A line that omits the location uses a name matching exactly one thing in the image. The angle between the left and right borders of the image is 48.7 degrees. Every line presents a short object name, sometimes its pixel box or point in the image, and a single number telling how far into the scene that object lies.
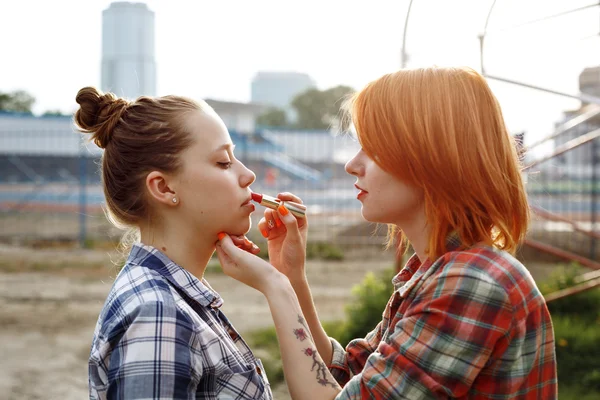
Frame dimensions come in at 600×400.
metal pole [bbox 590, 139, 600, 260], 9.40
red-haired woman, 1.34
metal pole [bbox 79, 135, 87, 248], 11.24
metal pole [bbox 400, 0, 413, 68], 2.94
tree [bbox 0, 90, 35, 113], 22.33
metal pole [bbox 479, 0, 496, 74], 3.14
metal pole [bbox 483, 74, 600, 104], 2.92
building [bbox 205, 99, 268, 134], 24.27
